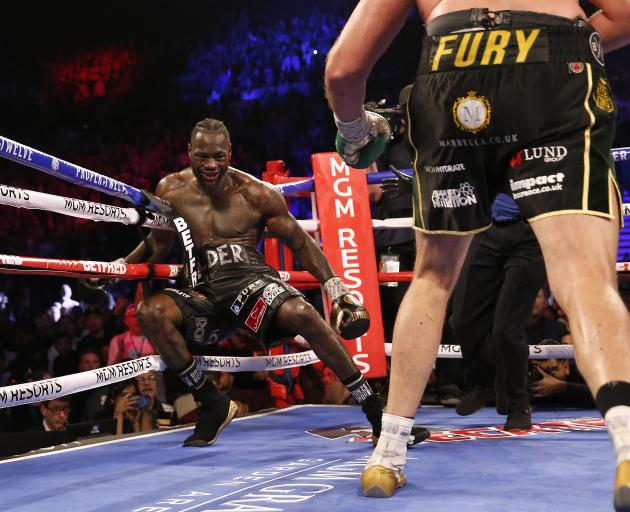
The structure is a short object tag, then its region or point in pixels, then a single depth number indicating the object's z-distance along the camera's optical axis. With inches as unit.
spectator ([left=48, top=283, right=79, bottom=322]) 294.7
